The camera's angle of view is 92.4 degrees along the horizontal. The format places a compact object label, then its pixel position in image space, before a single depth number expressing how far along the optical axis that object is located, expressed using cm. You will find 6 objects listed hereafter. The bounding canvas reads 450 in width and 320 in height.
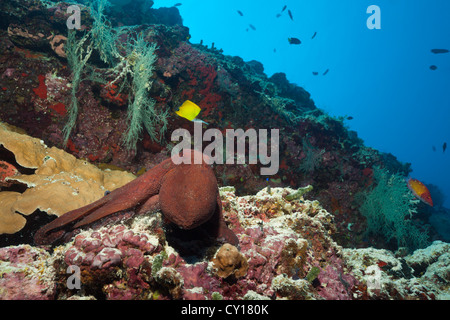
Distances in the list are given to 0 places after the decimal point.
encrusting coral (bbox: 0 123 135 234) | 311
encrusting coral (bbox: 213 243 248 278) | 198
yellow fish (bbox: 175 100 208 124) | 428
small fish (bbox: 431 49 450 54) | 1366
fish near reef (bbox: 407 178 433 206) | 585
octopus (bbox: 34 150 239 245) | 196
